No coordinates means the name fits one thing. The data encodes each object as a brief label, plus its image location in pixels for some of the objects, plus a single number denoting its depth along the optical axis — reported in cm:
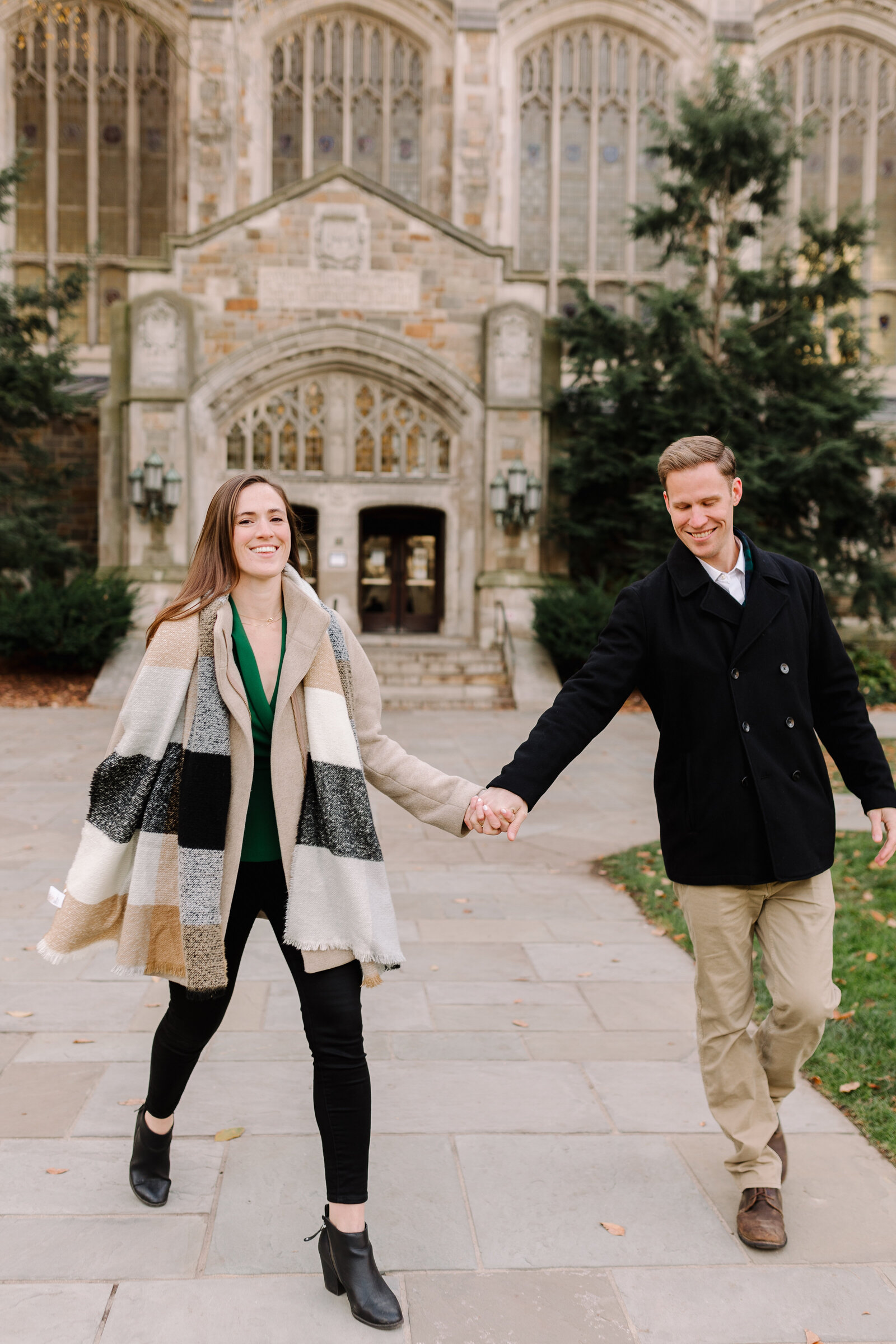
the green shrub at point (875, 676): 1588
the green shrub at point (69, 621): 1487
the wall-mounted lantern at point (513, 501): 1747
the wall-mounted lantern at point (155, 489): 1691
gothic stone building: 1758
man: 262
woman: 234
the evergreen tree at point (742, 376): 1619
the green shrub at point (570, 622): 1578
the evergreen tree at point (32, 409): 1639
